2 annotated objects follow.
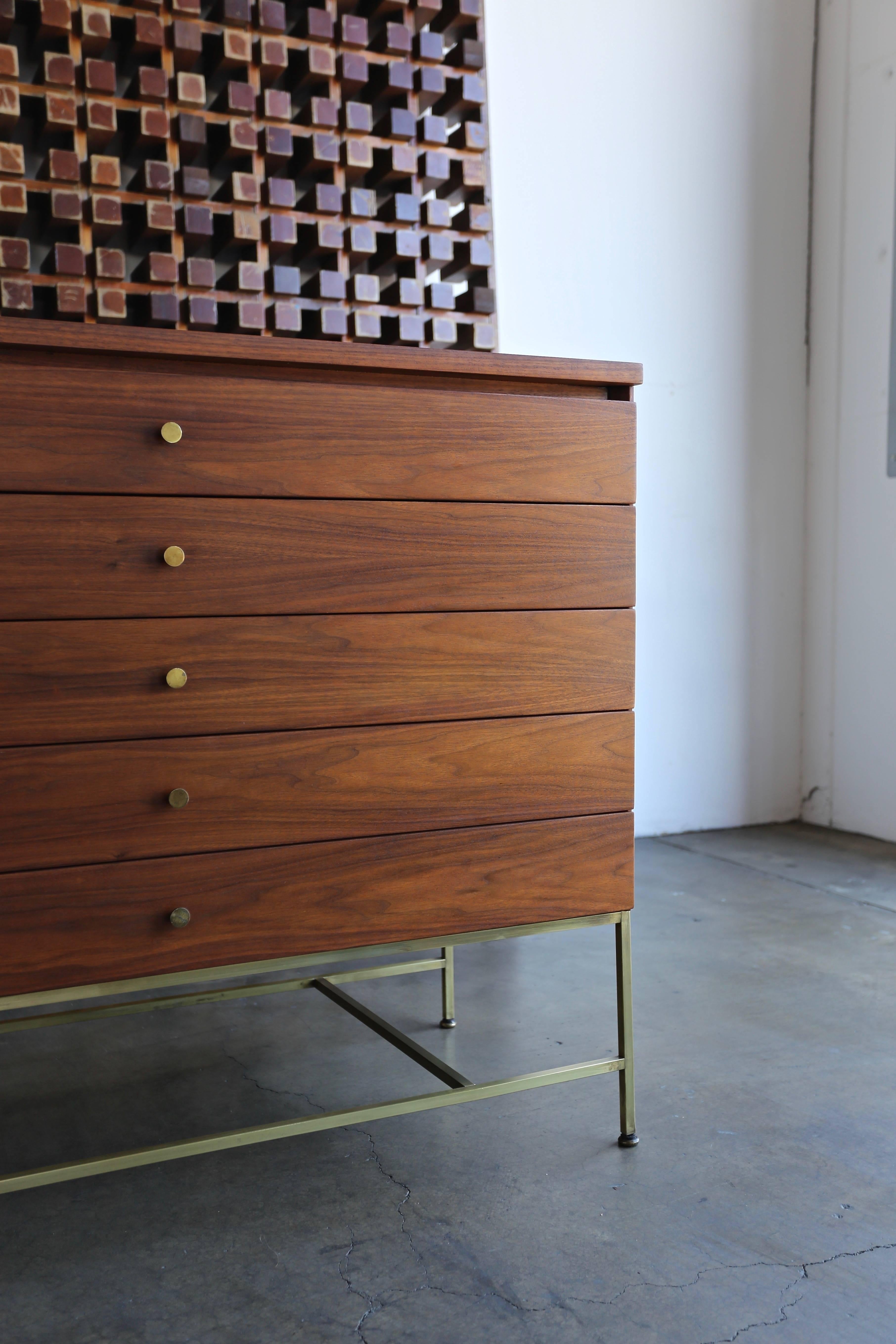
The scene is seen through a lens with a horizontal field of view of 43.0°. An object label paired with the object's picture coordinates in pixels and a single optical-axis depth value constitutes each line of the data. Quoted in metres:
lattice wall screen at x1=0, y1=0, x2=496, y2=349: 2.41
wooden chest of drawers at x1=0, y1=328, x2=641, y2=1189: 1.37
